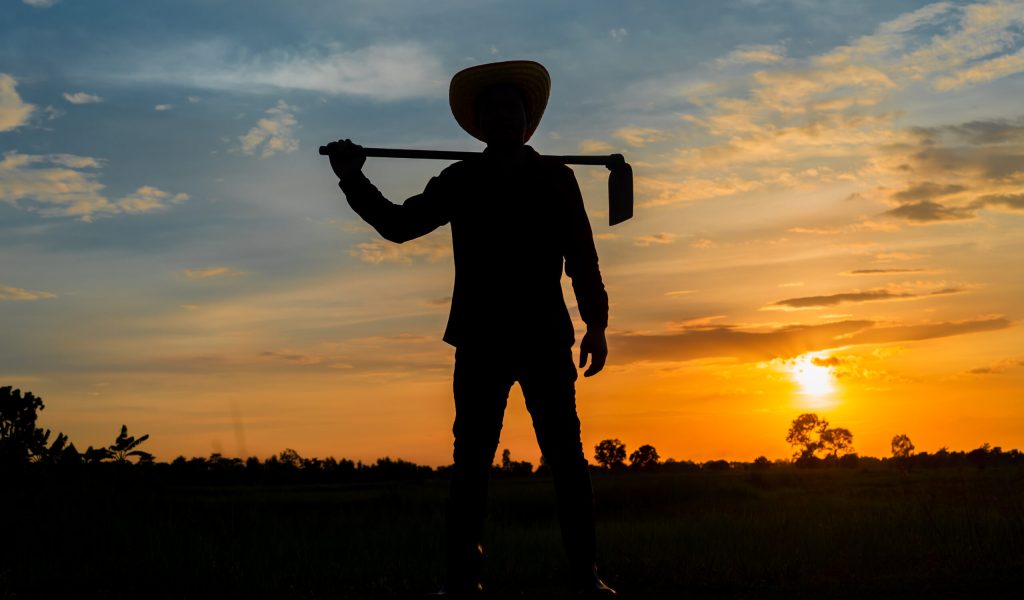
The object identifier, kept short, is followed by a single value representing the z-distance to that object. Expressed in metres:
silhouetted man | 4.59
